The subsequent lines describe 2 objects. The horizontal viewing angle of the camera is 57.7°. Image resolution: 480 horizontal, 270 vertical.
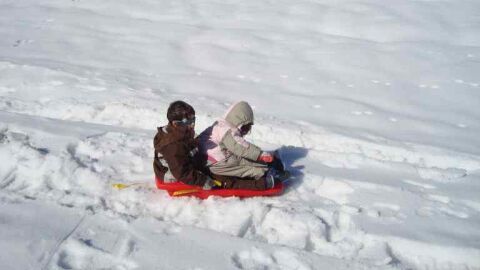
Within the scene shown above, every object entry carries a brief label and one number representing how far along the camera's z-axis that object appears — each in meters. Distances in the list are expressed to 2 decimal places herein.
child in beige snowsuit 3.88
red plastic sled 3.85
